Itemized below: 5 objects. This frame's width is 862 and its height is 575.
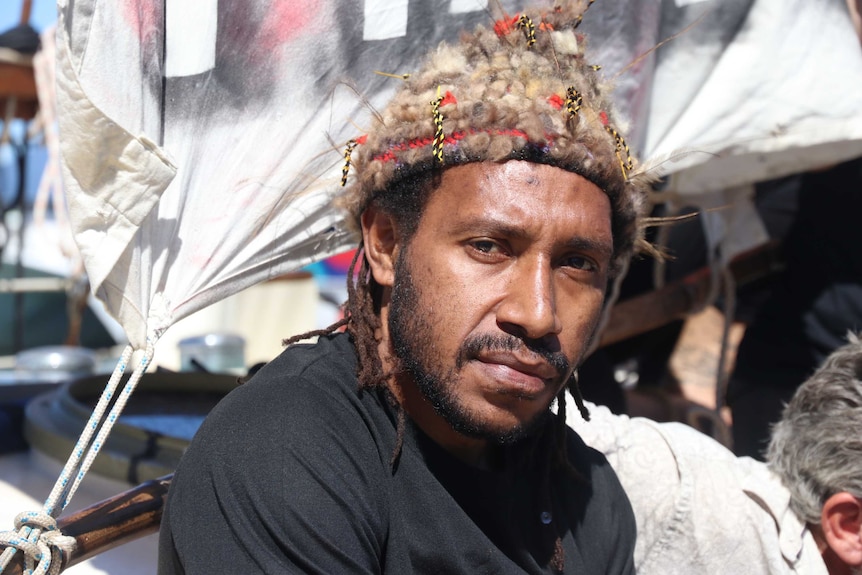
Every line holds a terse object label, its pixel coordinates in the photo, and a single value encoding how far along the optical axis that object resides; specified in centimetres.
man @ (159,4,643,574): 114
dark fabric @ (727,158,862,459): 263
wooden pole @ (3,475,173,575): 126
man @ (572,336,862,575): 165
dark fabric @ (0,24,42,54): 325
